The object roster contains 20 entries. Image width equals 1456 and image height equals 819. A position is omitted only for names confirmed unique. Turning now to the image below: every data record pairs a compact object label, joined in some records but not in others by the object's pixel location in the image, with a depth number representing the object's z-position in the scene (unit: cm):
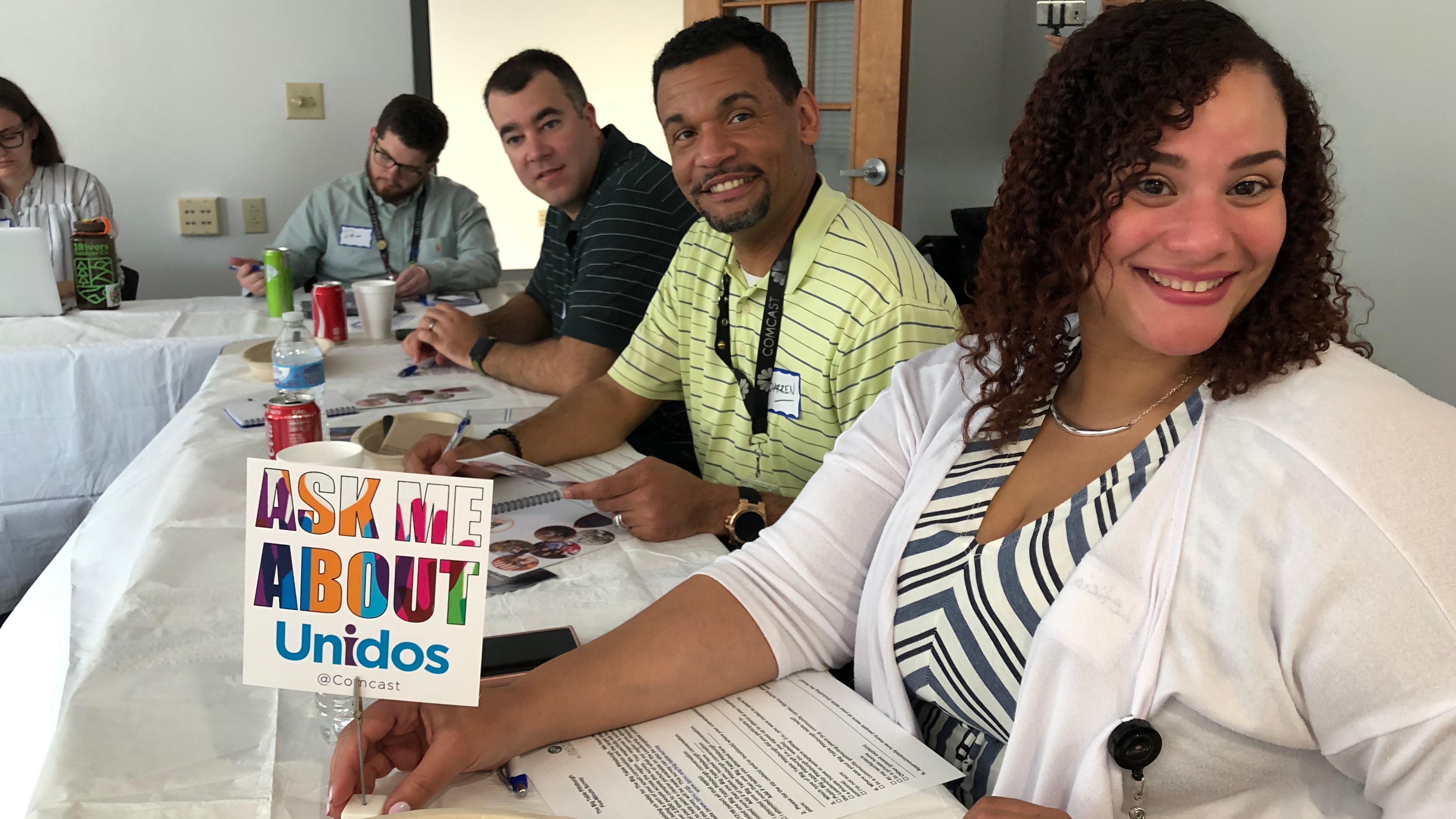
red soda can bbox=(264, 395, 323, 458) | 142
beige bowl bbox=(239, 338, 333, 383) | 196
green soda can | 254
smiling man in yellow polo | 140
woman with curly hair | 68
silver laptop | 244
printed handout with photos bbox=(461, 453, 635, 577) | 117
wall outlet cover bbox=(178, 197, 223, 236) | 387
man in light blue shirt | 316
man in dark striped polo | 198
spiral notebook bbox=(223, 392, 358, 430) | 165
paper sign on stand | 66
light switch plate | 388
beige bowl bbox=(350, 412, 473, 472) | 141
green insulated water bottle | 262
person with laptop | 318
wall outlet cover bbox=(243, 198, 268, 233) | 394
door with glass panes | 291
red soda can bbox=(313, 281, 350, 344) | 223
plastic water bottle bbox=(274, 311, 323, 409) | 163
